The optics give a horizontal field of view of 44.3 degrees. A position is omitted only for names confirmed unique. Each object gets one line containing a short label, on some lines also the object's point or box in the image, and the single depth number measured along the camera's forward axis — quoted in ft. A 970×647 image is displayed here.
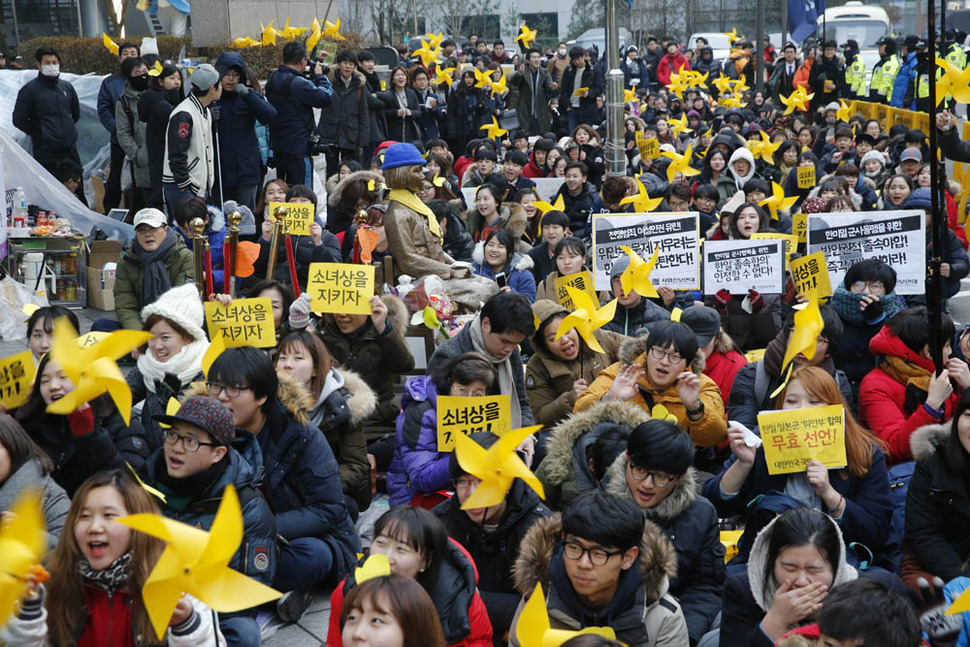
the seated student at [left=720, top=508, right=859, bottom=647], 11.76
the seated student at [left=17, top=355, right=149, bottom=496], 15.85
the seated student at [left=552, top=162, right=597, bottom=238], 37.73
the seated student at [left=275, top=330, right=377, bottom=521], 17.49
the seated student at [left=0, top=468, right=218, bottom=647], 11.69
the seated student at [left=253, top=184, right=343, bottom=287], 26.89
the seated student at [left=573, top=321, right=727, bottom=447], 17.38
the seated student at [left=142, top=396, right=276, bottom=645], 13.74
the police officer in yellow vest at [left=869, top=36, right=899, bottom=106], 69.51
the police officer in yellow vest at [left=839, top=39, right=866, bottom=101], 75.61
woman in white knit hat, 18.22
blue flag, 72.43
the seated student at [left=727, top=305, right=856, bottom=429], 17.80
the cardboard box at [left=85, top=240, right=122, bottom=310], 32.42
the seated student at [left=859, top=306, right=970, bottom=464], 18.19
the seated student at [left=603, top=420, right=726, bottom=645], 13.67
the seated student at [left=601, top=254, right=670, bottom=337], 22.34
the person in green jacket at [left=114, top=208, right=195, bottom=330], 24.48
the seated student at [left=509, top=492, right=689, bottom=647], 12.03
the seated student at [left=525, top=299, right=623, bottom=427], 19.71
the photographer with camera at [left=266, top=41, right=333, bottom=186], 37.40
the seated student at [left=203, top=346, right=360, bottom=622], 15.58
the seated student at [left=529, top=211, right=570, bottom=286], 29.89
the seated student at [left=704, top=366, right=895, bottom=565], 14.46
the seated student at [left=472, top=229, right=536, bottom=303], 28.91
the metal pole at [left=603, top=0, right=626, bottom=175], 41.86
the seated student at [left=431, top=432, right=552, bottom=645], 14.61
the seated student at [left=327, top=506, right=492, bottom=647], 12.62
